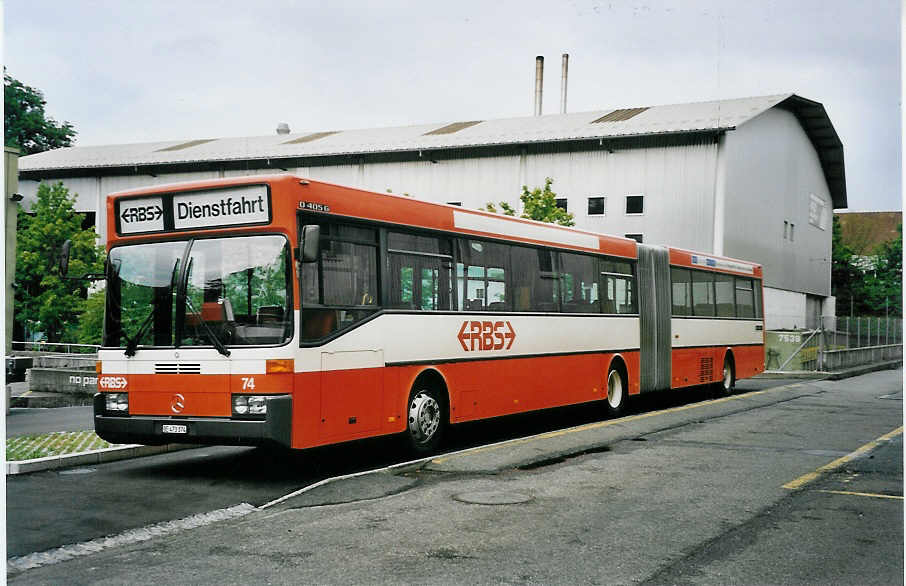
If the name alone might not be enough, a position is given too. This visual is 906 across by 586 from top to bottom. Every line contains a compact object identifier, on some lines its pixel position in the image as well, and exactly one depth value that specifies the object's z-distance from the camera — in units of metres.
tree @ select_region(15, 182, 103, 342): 38.66
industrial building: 42.69
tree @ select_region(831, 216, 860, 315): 75.81
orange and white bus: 9.84
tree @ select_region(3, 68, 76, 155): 29.64
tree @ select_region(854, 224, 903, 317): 42.00
